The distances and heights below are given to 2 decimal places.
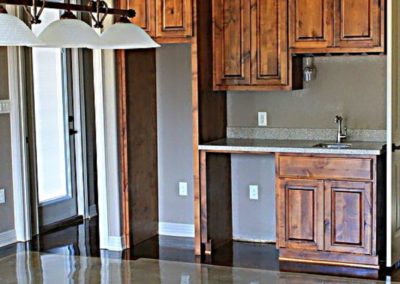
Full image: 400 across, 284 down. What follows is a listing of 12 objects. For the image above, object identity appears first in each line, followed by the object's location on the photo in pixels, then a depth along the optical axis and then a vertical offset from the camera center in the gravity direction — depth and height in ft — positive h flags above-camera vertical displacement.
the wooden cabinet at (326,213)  16.19 -2.96
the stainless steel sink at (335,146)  16.67 -1.41
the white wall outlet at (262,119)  18.81 -0.82
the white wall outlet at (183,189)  19.89 -2.79
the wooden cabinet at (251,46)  17.31 +1.06
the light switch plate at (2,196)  19.48 -2.82
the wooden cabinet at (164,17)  17.46 +1.84
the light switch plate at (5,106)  19.24 -0.35
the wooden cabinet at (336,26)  16.21 +1.43
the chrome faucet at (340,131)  17.47 -1.11
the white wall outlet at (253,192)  19.08 -2.80
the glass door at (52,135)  21.48 -1.32
